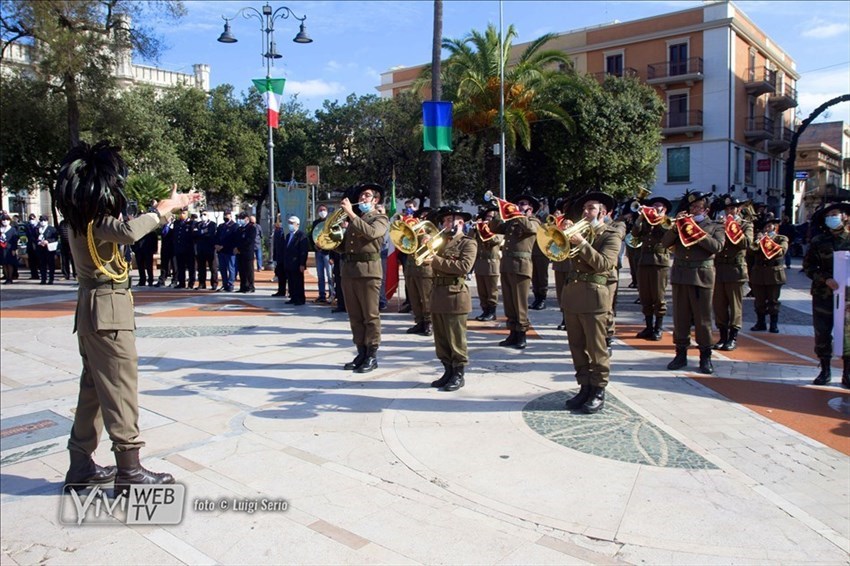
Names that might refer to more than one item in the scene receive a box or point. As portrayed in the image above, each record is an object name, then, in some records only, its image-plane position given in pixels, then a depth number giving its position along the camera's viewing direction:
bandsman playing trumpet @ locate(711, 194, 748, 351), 9.04
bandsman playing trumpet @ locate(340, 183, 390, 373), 7.78
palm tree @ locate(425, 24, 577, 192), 26.59
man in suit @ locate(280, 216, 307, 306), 13.58
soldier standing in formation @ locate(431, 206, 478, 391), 6.96
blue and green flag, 16.03
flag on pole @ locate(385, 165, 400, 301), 13.25
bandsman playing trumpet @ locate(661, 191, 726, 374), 7.75
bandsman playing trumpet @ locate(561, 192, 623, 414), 6.14
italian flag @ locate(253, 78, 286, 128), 19.67
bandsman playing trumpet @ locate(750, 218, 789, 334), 10.34
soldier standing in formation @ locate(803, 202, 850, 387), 7.10
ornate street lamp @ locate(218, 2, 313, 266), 19.83
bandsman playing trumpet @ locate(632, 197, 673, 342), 9.95
